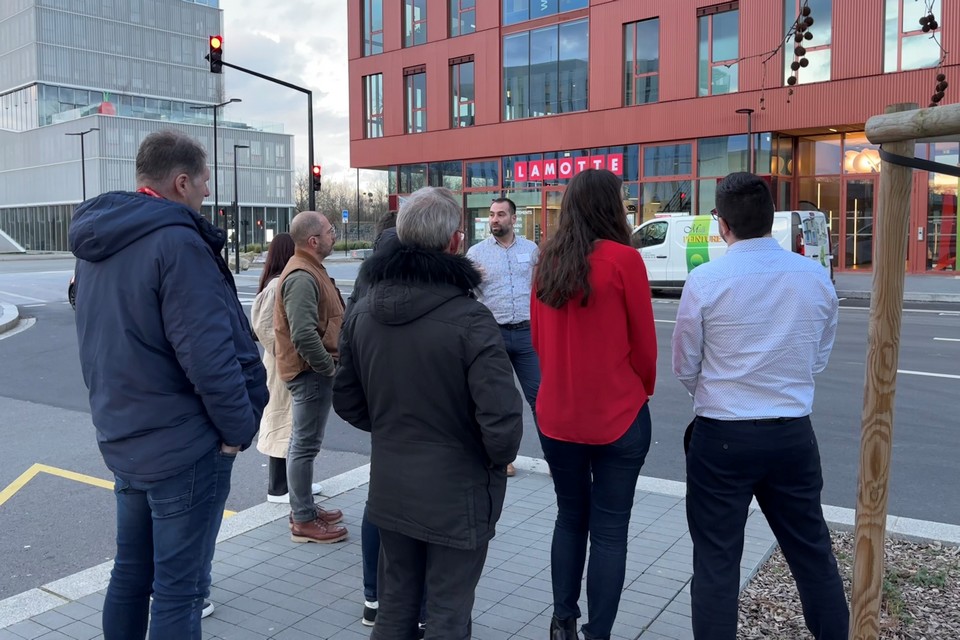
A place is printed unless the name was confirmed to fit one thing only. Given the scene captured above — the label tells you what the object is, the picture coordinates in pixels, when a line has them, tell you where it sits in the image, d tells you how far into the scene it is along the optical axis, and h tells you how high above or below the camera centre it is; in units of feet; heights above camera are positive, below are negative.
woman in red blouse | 10.41 -1.73
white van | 62.04 +0.00
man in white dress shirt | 9.59 -1.87
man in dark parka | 8.79 -1.93
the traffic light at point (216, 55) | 63.31 +14.31
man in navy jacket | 8.91 -1.32
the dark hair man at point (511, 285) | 18.84 -1.02
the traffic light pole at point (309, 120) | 72.38 +11.24
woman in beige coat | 16.29 -2.39
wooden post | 7.95 -1.46
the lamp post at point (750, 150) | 85.46 +9.54
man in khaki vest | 14.55 -1.98
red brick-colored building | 82.48 +16.16
